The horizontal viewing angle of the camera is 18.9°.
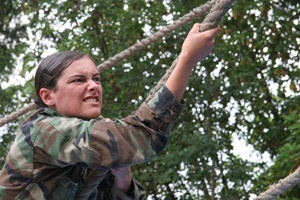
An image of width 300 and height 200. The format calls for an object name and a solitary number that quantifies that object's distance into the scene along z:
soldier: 2.39
